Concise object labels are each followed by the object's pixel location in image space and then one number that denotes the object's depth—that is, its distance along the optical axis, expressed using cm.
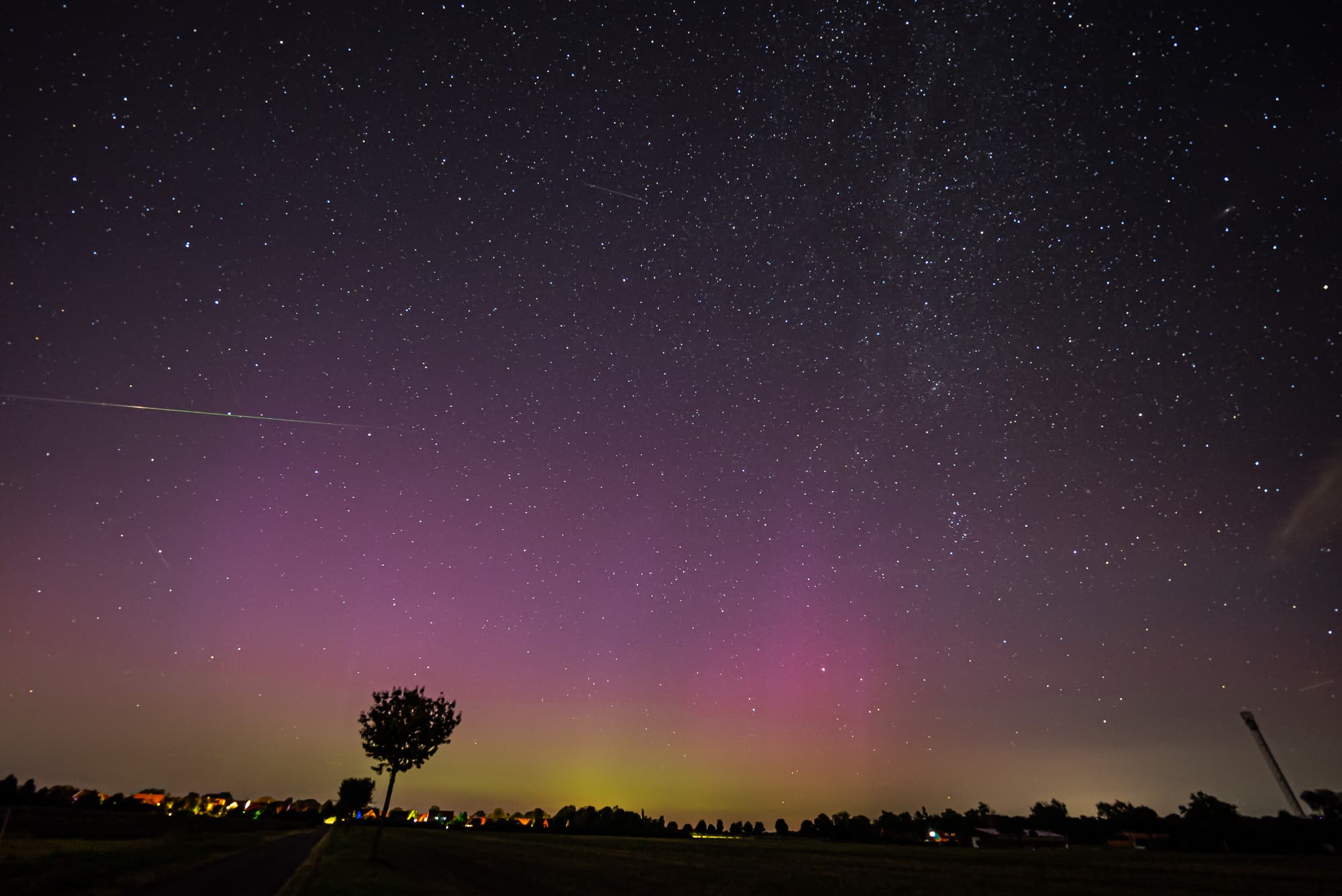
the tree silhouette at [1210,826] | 6844
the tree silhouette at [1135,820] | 10481
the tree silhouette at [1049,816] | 11950
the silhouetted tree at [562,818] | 13225
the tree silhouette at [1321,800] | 10650
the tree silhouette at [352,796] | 14412
